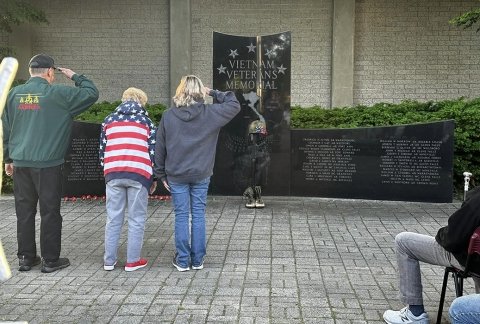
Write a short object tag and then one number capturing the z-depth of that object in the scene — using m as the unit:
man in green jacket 5.57
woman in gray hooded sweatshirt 5.61
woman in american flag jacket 5.64
